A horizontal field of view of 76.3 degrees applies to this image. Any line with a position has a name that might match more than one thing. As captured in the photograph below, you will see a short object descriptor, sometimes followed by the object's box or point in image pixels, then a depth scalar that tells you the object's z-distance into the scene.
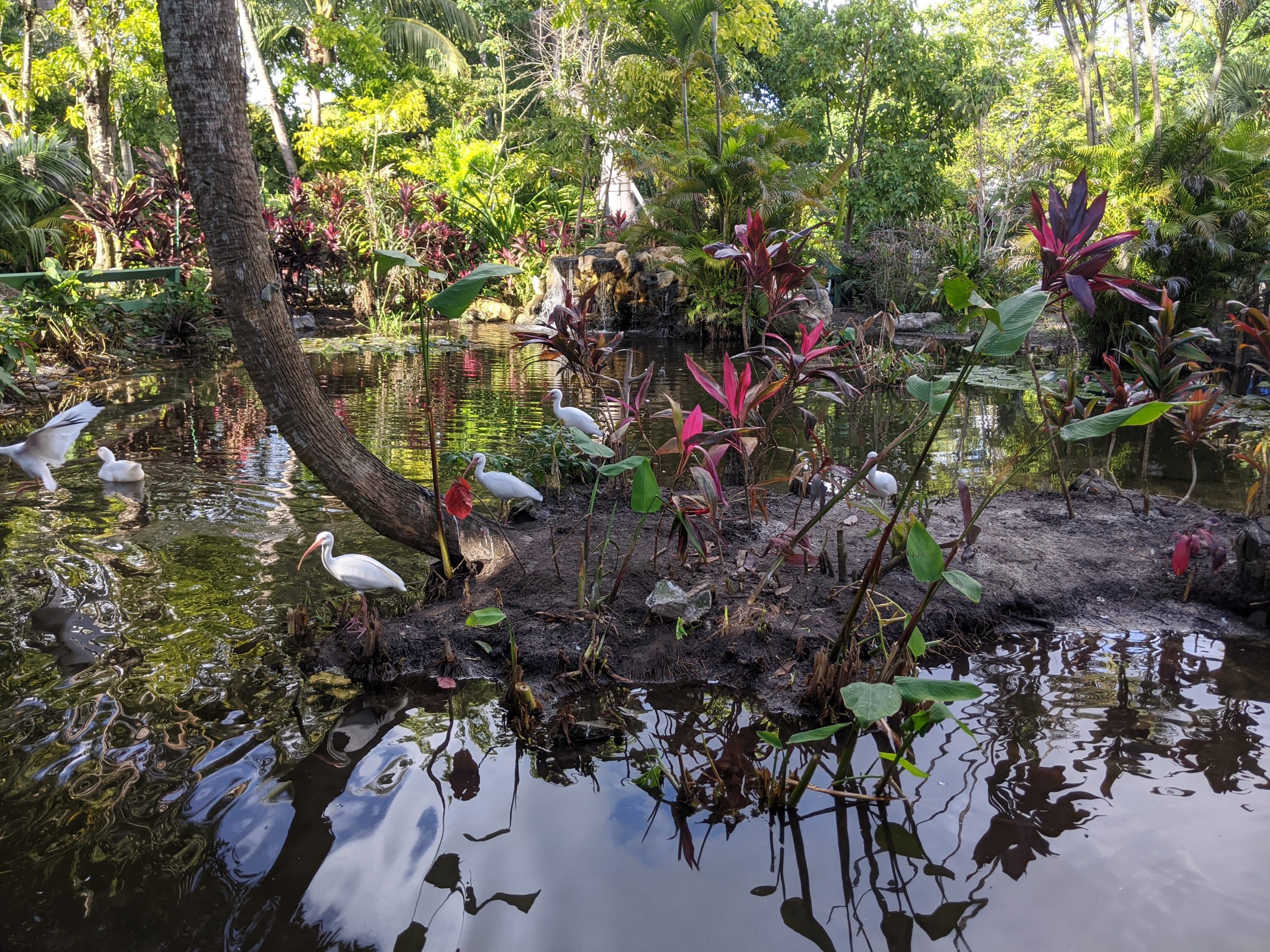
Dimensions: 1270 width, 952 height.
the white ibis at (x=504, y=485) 3.76
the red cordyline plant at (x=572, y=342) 3.80
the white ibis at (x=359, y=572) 3.07
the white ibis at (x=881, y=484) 4.05
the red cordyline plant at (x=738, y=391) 3.04
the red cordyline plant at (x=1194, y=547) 3.22
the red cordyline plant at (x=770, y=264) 3.75
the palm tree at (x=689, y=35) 12.27
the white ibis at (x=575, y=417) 4.32
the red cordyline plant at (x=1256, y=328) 3.59
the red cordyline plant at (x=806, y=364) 3.32
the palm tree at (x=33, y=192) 12.05
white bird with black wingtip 3.51
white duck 4.82
